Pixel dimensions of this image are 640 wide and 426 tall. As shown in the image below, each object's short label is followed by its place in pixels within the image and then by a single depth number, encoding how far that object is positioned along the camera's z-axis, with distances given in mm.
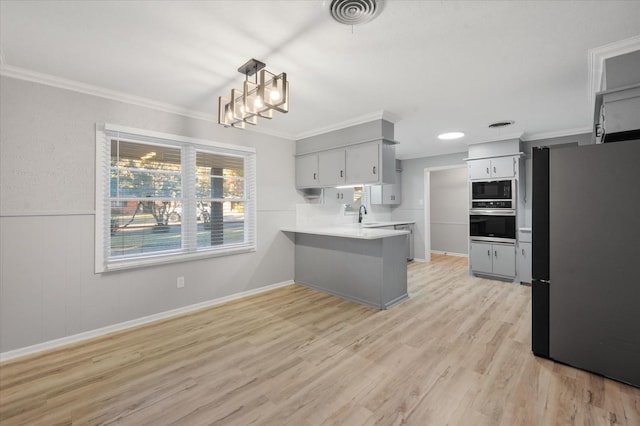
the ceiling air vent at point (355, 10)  1638
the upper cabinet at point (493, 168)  4750
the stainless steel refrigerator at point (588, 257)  2020
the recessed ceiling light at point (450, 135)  4532
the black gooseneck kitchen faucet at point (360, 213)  5773
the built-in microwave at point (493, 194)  4766
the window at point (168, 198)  2969
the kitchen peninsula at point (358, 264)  3547
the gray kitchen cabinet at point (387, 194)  6477
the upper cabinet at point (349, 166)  3637
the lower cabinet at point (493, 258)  4746
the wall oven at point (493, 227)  4754
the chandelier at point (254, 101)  1971
